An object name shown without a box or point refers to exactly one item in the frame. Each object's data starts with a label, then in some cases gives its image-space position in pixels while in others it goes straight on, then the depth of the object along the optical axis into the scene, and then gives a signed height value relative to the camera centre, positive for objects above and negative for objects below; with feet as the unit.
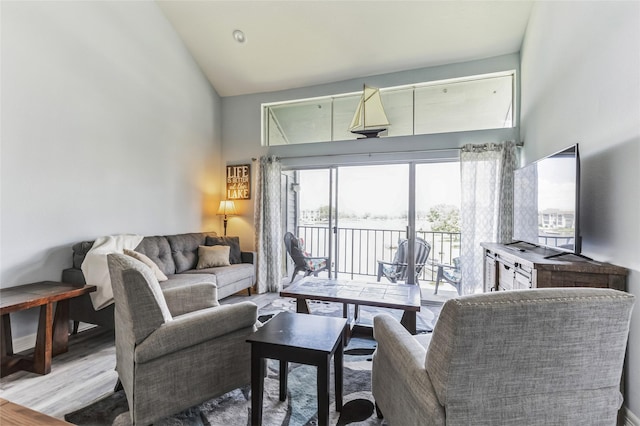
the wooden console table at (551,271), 5.21 -1.27
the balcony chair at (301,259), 13.23 -2.47
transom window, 12.09 +4.44
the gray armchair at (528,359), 2.85 -1.57
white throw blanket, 8.22 -1.92
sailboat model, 10.28 +3.43
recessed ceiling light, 12.47 +7.42
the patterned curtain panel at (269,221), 14.35 -0.74
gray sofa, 8.63 -2.53
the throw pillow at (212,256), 12.18 -2.16
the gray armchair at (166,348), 4.69 -2.51
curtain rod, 11.55 +2.47
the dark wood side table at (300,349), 4.47 -2.28
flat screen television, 5.94 +0.13
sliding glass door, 12.92 -0.28
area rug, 5.18 -3.87
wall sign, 15.28 +1.29
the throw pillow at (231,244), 13.38 -1.77
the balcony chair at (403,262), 12.76 -2.46
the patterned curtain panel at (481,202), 11.25 +0.20
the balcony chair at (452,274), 12.25 -2.94
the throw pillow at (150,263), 8.43 -1.83
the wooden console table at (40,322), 6.73 -2.93
